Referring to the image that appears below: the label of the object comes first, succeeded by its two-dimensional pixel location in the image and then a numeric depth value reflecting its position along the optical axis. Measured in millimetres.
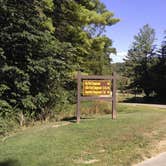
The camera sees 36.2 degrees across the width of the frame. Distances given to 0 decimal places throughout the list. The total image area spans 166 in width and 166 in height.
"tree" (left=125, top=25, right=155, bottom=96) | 35695
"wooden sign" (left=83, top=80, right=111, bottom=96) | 9406
